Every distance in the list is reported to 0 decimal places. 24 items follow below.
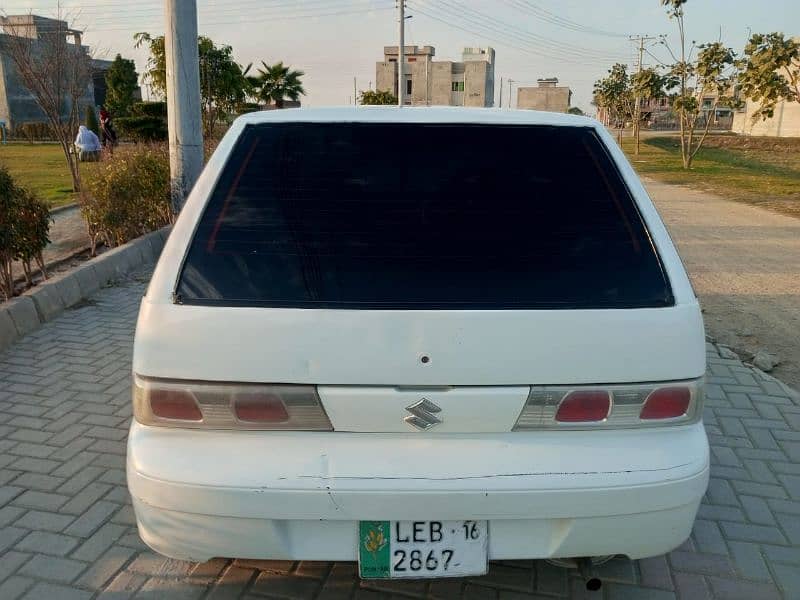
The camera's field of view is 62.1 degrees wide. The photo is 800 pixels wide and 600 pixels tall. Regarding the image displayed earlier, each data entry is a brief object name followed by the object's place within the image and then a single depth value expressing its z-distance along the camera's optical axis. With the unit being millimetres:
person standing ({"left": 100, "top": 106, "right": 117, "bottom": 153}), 22003
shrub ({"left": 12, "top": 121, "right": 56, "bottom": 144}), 33000
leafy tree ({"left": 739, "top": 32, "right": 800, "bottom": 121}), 15859
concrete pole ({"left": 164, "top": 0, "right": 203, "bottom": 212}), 7637
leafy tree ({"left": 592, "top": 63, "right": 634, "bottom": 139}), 45062
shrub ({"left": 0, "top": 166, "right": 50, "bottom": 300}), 5418
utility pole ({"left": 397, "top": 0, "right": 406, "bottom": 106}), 35056
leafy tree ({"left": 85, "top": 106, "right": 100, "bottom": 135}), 26712
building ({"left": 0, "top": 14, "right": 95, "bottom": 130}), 34906
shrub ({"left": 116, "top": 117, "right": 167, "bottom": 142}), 28031
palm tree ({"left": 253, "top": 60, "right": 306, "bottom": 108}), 40203
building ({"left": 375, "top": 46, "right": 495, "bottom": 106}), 71750
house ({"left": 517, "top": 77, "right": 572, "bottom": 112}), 72612
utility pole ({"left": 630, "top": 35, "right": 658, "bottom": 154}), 34769
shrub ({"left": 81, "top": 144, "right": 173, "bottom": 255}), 7863
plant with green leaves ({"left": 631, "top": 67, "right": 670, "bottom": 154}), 30614
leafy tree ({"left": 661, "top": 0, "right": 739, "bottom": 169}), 24172
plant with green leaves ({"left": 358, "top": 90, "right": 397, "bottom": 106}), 45497
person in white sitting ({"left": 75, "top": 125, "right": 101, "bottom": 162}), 17133
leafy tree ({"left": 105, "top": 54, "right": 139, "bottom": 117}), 39188
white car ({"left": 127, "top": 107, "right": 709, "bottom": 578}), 1953
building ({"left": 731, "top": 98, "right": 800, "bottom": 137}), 53781
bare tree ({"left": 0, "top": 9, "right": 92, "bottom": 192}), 12203
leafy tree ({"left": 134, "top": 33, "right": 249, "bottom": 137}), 15359
